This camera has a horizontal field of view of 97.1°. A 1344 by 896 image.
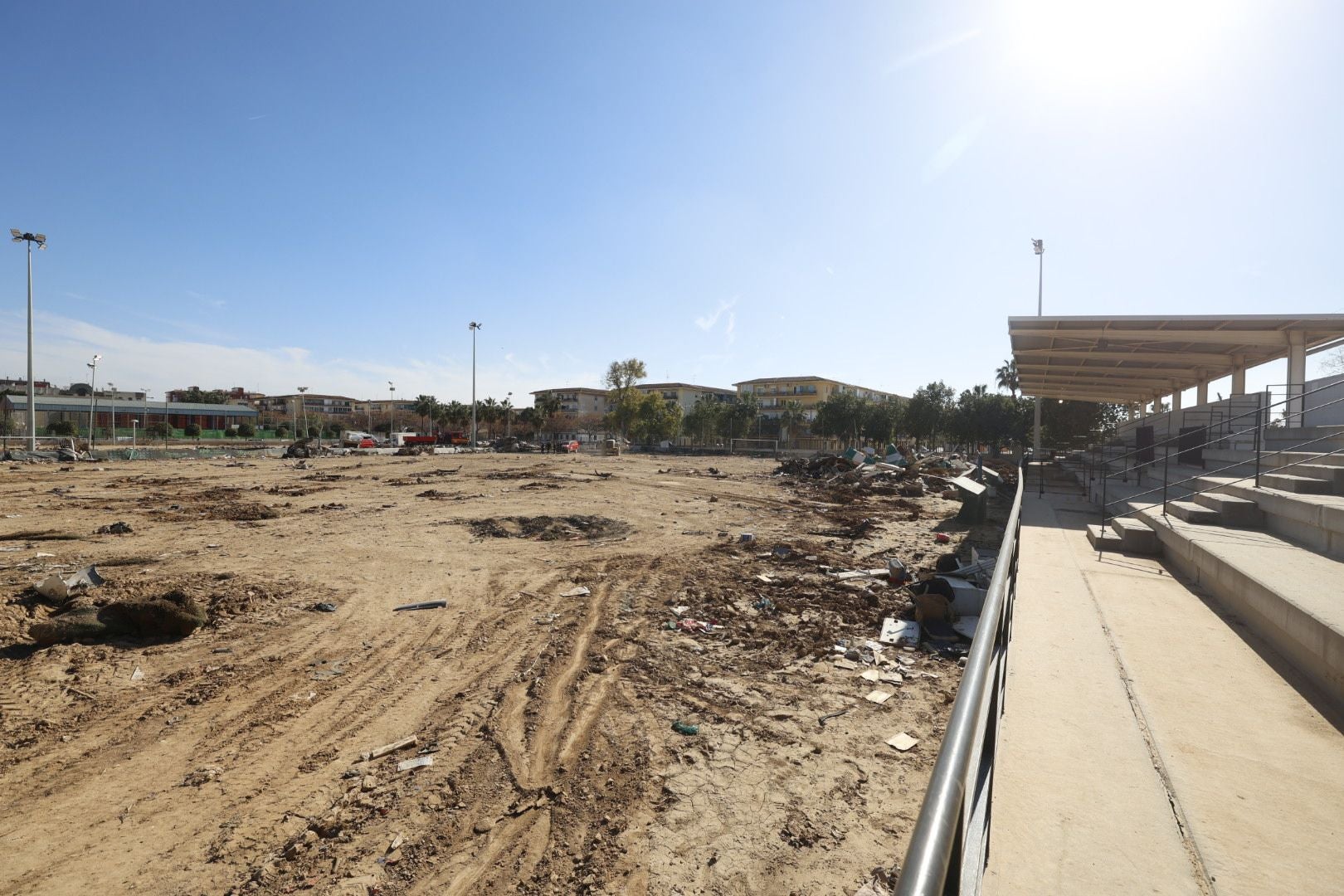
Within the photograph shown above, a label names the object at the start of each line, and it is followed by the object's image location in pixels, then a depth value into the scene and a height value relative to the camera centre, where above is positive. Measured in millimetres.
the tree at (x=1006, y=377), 71750 +7530
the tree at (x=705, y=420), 81938 +1856
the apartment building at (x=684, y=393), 119500 +8002
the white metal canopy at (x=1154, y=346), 15336 +2919
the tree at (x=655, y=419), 78812 +1820
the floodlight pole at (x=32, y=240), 38000 +12070
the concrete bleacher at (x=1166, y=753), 2447 -1700
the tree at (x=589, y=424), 111688 +1394
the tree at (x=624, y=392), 78438 +5584
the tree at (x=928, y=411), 69688 +2987
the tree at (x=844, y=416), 71812 +2406
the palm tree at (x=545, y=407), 85981 +3331
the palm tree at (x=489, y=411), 83500 +2500
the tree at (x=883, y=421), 70875 +1735
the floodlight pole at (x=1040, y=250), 41000 +13133
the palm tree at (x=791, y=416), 86512 +2634
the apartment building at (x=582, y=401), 128875 +6718
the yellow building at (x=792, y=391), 106125 +8106
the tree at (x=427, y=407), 87875 +3230
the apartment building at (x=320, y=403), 143000 +5673
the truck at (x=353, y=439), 62509 -1312
